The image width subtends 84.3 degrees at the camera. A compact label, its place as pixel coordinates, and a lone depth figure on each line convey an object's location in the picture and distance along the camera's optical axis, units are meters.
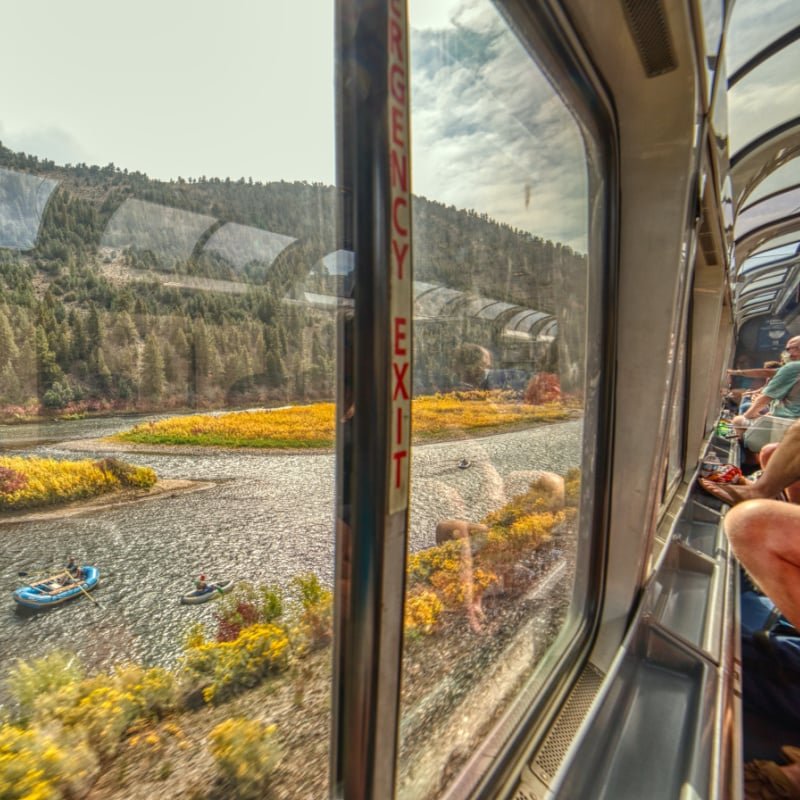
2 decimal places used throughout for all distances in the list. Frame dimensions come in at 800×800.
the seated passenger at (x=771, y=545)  1.70
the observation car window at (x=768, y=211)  4.48
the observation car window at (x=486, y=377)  1.03
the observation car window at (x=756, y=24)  1.88
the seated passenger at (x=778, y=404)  5.09
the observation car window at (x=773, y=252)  6.82
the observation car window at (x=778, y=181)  3.69
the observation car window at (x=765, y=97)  2.25
